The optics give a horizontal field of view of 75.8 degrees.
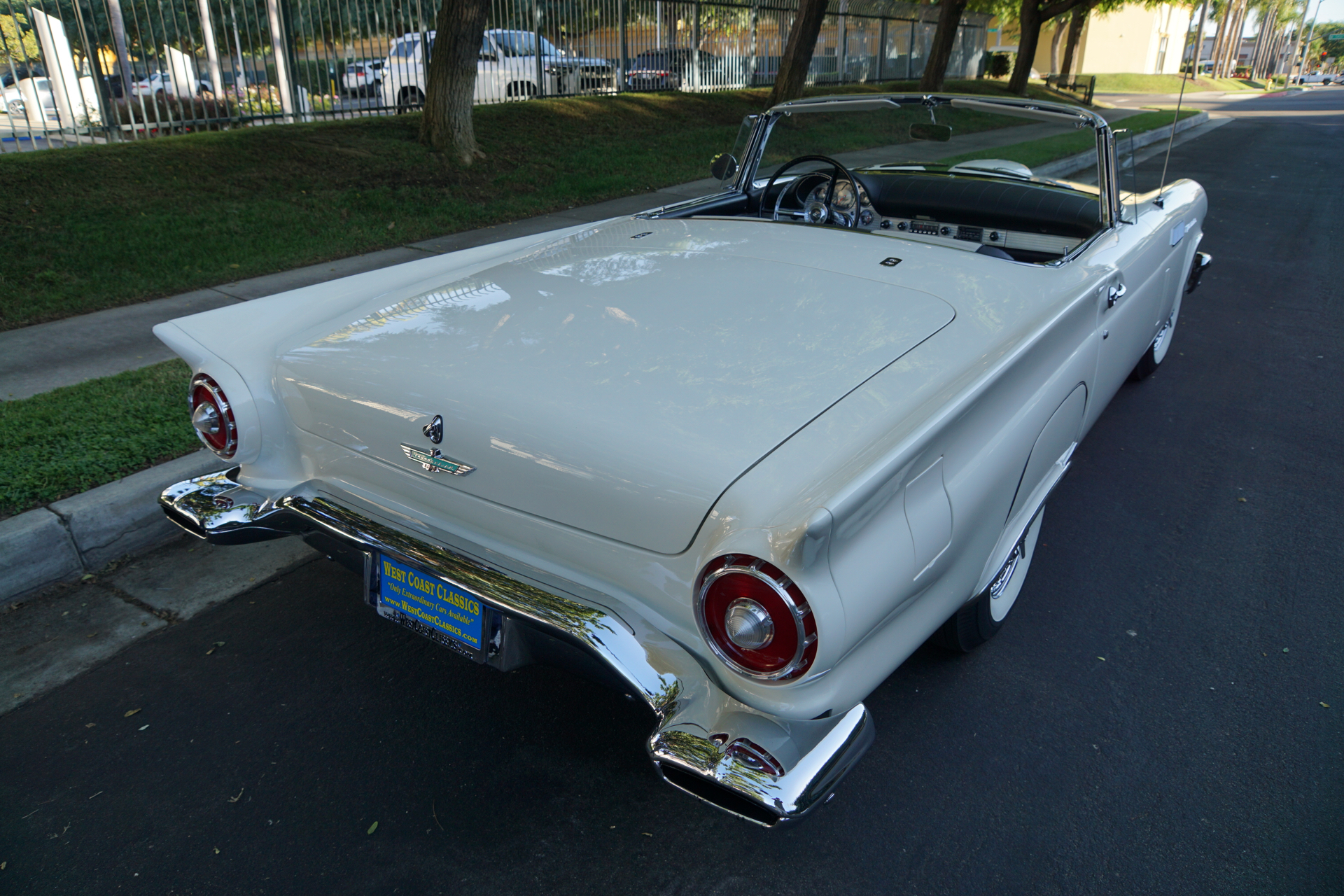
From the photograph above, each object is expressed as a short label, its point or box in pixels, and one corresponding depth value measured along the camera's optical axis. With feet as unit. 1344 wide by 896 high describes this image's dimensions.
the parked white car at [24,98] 26.27
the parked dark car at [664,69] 52.03
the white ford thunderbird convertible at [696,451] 5.29
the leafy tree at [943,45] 60.03
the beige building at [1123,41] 151.23
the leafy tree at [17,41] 26.04
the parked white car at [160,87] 30.17
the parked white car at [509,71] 38.32
